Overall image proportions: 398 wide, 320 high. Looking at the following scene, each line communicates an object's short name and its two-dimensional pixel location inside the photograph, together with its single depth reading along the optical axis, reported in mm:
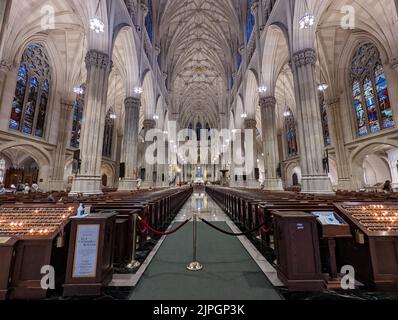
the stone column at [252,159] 17445
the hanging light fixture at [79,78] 12062
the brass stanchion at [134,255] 3129
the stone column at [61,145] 15775
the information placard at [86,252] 2318
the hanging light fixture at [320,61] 15414
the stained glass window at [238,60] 21778
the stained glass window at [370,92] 13242
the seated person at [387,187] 11453
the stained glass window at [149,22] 17281
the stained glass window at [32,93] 13945
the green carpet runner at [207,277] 2270
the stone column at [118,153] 26400
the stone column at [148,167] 17597
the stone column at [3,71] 12109
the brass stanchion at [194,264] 3002
